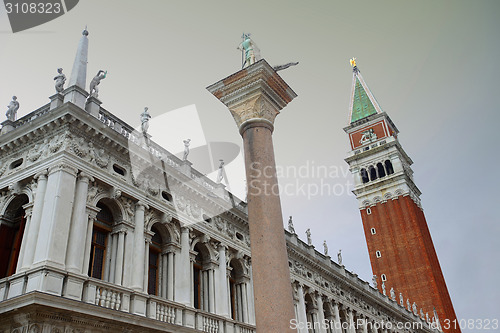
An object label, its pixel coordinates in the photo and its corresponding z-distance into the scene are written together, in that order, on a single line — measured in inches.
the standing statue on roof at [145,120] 738.8
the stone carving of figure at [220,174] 888.1
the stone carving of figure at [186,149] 807.1
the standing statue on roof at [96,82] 681.6
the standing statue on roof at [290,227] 1105.1
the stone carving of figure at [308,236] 1197.0
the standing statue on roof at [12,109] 706.8
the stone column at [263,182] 285.1
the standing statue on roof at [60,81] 654.5
